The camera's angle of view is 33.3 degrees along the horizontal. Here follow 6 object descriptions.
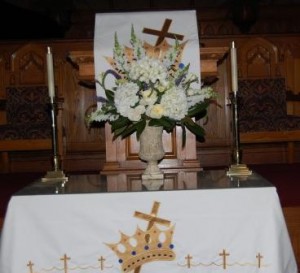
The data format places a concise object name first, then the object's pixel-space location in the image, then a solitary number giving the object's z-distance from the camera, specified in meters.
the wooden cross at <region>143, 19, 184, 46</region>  2.27
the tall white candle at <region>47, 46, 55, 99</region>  1.94
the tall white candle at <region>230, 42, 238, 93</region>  1.92
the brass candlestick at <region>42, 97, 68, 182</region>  1.90
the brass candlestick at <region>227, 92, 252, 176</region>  1.87
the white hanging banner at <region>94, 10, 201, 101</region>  2.20
